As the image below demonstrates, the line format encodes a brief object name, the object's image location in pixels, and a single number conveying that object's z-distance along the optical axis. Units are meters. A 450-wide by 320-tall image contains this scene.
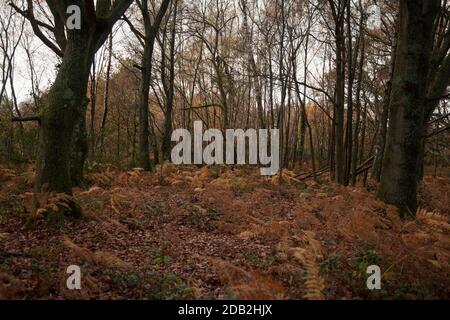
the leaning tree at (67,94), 6.23
